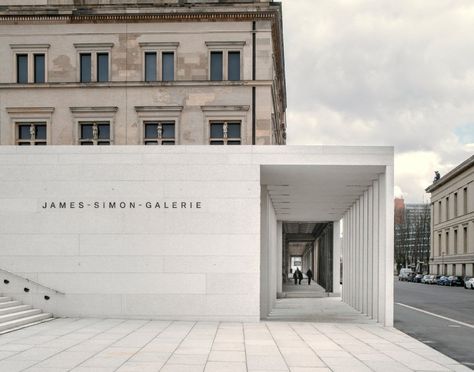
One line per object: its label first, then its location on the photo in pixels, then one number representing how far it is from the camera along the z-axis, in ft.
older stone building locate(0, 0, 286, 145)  113.50
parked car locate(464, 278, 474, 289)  185.45
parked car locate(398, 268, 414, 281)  283.03
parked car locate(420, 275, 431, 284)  242.58
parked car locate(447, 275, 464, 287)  214.48
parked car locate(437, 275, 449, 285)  219.86
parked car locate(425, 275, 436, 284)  236.75
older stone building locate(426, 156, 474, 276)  239.09
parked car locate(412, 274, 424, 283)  257.87
